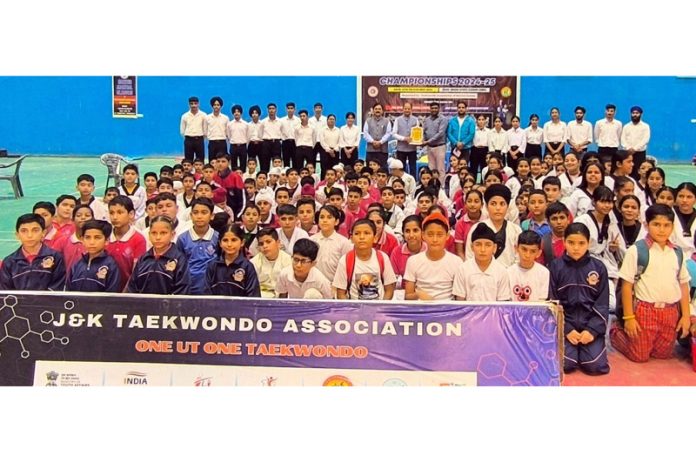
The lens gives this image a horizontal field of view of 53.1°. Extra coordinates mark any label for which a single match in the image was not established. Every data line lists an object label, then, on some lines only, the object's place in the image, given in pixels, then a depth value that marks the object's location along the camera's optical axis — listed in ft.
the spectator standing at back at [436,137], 34.91
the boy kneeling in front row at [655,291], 15.49
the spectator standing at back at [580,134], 36.17
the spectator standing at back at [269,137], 36.19
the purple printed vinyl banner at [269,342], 13.03
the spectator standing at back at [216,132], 35.06
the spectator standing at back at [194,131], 34.81
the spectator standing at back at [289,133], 36.47
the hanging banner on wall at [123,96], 40.57
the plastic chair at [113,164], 36.42
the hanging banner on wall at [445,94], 47.09
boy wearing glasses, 15.24
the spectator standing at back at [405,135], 35.14
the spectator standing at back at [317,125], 36.38
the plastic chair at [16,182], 35.27
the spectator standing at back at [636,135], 33.42
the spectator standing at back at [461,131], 35.29
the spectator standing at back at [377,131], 34.88
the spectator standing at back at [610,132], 34.96
